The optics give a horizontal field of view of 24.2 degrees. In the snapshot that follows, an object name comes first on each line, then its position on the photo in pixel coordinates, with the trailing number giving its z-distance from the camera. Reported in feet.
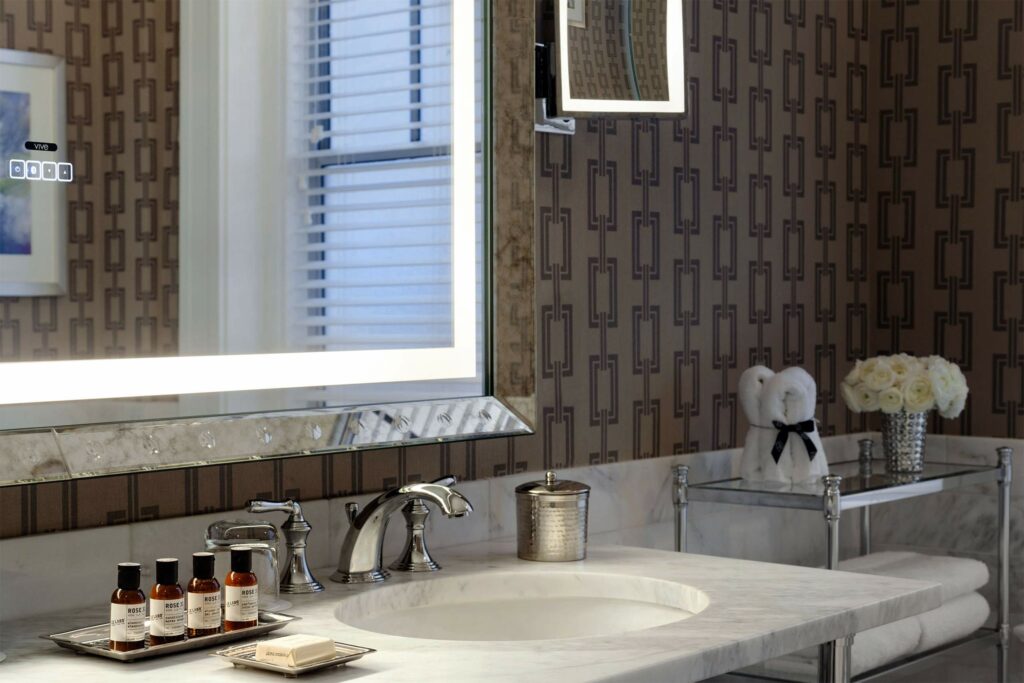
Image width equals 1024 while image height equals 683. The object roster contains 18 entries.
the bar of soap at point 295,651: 8.46
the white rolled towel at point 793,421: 12.20
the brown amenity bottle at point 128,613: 8.65
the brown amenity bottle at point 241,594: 8.98
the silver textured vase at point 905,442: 13.15
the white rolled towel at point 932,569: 12.70
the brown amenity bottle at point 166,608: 8.74
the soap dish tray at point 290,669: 8.46
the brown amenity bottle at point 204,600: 8.87
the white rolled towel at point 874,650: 11.57
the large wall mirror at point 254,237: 9.18
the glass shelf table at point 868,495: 11.75
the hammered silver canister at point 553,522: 10.63
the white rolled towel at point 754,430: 12.40
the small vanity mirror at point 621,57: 11.38
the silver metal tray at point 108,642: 8.63
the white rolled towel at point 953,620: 12.48
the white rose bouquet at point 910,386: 13.05
